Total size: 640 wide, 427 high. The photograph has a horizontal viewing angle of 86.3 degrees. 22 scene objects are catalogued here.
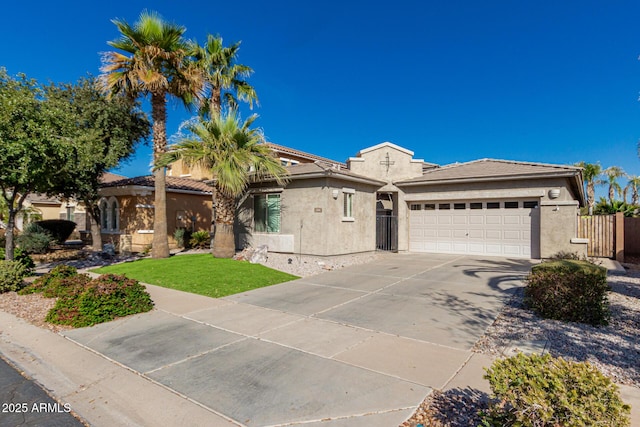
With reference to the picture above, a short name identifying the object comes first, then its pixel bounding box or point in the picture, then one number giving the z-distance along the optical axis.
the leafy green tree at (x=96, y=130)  14.74
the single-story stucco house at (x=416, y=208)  13.60
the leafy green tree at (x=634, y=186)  33.19
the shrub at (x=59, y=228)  19.40
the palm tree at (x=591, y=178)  30.82
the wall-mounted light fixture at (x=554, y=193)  13.46
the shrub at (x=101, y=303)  6.32
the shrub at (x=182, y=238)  18.56
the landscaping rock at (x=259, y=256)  13.18
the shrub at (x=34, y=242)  15.95
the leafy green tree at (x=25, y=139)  8.32
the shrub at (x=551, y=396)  2.34
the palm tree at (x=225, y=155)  12.27
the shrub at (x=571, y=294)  5.90
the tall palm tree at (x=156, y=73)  13.00
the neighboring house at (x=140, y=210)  17.94
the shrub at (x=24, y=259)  10.08
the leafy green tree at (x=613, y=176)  32.41
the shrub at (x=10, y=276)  8.67
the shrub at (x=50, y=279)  8.48
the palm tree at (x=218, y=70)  15.29
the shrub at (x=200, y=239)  18.47
